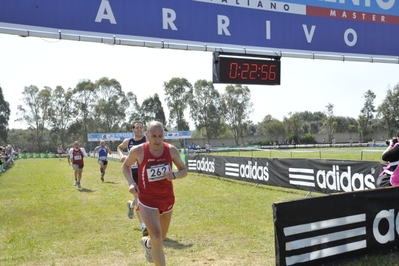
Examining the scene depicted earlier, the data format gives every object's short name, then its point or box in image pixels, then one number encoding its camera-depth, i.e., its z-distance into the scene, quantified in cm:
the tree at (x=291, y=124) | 9494
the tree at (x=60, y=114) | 8688
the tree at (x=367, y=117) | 8588
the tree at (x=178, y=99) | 7119
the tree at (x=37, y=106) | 8538
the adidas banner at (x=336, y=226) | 475
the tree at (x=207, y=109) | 7762
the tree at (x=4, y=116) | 8456
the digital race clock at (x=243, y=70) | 855
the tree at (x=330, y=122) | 9019
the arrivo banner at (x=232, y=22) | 745
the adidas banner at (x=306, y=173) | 1016
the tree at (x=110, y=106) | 8538
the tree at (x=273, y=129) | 9381
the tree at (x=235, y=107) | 7994
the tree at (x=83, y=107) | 8581
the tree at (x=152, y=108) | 8681
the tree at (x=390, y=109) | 8272
